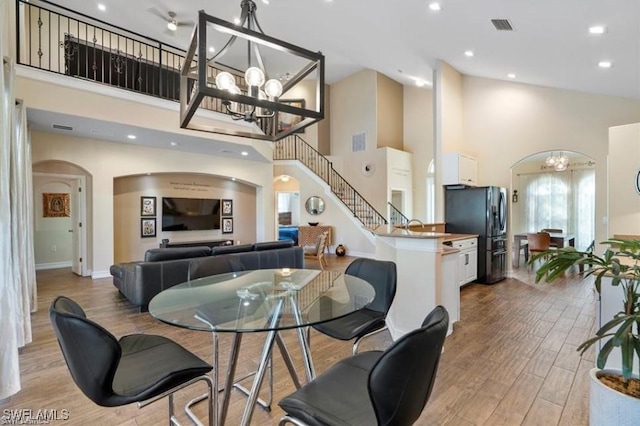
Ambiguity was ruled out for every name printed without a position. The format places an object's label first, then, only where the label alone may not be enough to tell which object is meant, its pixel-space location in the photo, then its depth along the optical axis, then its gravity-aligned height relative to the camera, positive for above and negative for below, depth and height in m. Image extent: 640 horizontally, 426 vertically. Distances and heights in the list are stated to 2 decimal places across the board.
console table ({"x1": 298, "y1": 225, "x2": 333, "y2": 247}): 9.27 -0.69
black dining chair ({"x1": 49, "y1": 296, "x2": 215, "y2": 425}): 1.27 -0.77
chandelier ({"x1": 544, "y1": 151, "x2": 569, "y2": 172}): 7.33 +1.15
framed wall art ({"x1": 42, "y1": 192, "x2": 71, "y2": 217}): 7.29 +0.19
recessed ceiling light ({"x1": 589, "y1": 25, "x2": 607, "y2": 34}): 3.33 +1.95
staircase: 9.43 +1.34
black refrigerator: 5.71 -0.20
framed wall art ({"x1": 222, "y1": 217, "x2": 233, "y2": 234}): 8.76 -0.39
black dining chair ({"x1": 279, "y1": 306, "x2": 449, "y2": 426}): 1.09 -0.69
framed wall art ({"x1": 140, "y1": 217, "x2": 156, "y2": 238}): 7.39 -0.37
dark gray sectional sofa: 4.15 -0.81
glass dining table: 1.57 -0.56
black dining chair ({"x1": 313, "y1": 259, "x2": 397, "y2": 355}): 2.08 -0.74
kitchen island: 3.01 -0.69
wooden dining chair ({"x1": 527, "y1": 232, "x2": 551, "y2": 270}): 6.59 -0.68
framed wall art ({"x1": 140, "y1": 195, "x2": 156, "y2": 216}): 7.40 +0.14
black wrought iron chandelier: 1.94 +1.05
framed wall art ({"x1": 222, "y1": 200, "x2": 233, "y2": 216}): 8.77 +0.11
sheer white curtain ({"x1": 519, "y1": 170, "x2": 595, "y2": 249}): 9.00 +0.23
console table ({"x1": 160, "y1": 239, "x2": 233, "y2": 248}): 7.45 -0.82
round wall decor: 9.50 +1.31
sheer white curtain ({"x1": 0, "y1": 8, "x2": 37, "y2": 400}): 2.08 -0.25
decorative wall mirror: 9.57 +0.18
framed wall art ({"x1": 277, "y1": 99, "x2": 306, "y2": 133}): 10.55 +3.18
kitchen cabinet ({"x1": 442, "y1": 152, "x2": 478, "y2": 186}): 6.06 +0.82
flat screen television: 7.77 -0.06
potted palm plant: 1.36 -0.61
